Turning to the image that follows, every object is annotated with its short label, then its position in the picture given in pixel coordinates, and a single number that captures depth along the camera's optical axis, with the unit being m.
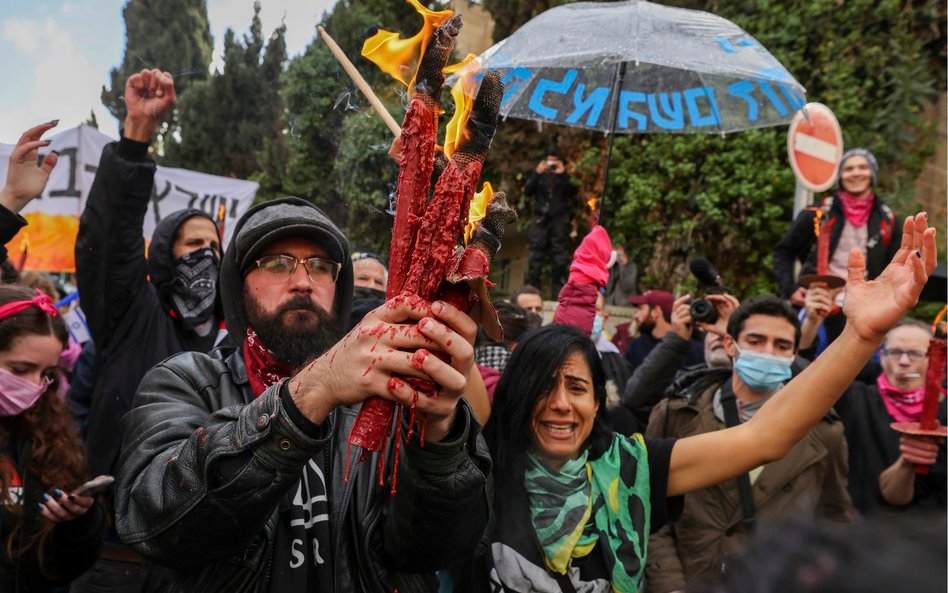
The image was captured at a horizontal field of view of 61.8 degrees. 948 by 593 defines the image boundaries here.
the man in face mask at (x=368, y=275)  4.16
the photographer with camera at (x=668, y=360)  3.77
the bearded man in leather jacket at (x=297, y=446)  1.33
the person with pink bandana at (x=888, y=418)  3.57
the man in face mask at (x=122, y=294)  2.88
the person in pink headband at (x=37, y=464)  2.41
